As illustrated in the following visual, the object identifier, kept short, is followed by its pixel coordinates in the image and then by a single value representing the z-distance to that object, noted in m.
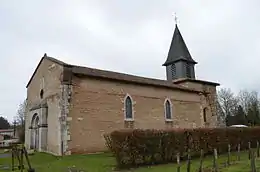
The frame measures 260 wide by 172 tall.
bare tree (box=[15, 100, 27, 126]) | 52.95
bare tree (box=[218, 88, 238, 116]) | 54.94
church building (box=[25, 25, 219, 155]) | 19.77
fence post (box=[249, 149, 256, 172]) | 9.61
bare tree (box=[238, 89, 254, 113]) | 56.03
